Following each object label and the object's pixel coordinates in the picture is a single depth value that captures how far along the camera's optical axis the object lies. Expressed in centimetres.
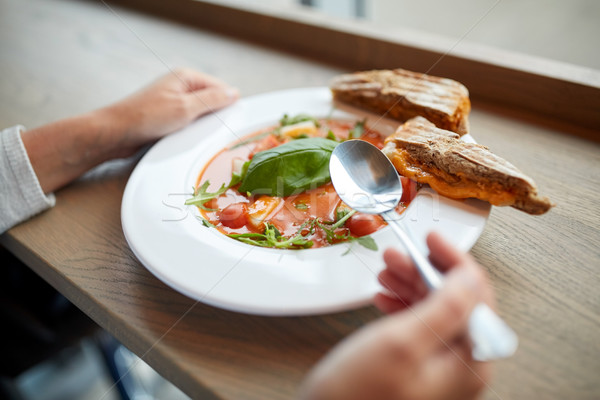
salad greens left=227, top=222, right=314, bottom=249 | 34
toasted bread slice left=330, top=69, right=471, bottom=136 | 41
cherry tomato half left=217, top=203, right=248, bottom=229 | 37
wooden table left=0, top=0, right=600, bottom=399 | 29
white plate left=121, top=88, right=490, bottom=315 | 30
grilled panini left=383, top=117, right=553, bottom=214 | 33
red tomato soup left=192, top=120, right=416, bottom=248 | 35
